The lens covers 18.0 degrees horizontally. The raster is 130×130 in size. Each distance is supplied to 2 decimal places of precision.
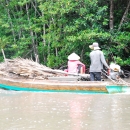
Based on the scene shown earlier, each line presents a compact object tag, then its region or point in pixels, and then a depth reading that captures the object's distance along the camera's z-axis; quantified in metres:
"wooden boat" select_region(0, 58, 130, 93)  12.18
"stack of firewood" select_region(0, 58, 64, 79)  13.58
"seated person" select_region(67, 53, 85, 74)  13.55
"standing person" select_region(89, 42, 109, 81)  12.86
